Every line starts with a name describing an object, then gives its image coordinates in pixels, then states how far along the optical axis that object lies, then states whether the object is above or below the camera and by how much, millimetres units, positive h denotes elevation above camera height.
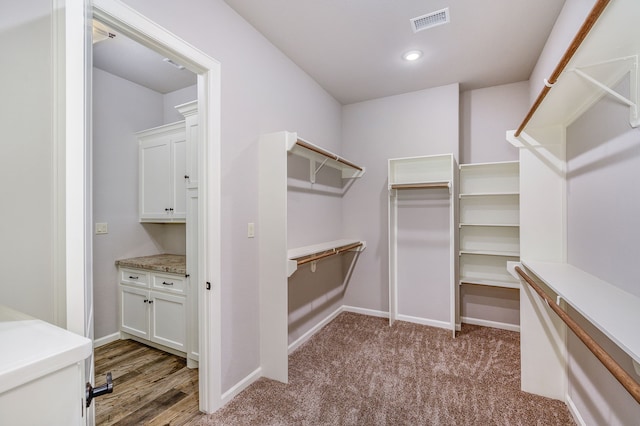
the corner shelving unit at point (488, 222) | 3166 -123
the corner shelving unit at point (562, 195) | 952 +110
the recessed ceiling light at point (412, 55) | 2709 +1479
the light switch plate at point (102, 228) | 3007 -148
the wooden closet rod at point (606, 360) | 712 -435
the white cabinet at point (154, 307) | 2695 -920
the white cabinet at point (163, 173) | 3088 +444
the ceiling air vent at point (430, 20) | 2195 +1487
